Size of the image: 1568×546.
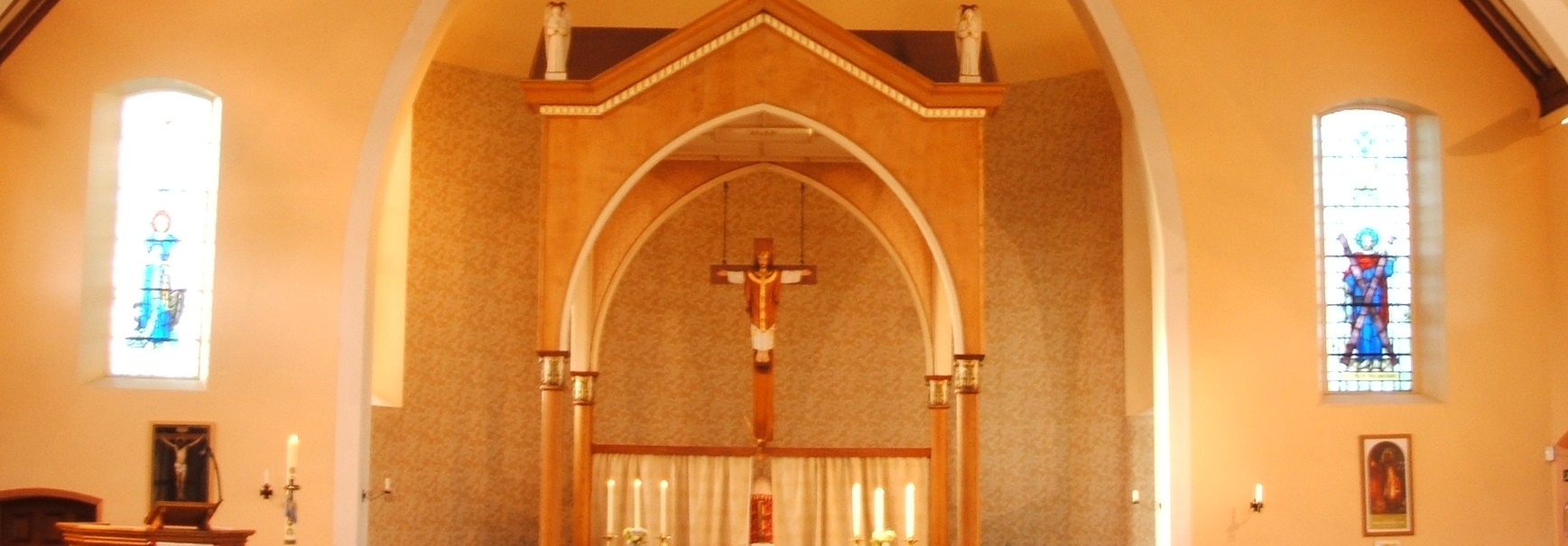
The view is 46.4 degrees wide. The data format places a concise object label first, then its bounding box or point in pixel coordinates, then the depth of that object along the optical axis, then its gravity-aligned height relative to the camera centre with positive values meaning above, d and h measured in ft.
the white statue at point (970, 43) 49.55 +9.95
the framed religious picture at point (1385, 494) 51.08 -2.30
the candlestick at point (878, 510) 51.83 -2.88
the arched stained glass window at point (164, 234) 51.11 +4.82
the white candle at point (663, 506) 54.03 -2.93
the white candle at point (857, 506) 50.24 -2.69
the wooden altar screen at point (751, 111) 48.34 +7.58
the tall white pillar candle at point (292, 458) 39.27 -1.10
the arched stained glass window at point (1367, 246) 53.36 +4.84
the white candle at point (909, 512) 49.32 -2.79
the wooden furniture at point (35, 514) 48.44 -2.90
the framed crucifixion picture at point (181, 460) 49.06 -1.46
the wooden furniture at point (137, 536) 33.40 -2.39
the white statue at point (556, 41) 48.73 +9.80
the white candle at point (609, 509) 52.70 -2.95
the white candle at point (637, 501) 52.32 -2.69
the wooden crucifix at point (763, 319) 55.57 +2.73
